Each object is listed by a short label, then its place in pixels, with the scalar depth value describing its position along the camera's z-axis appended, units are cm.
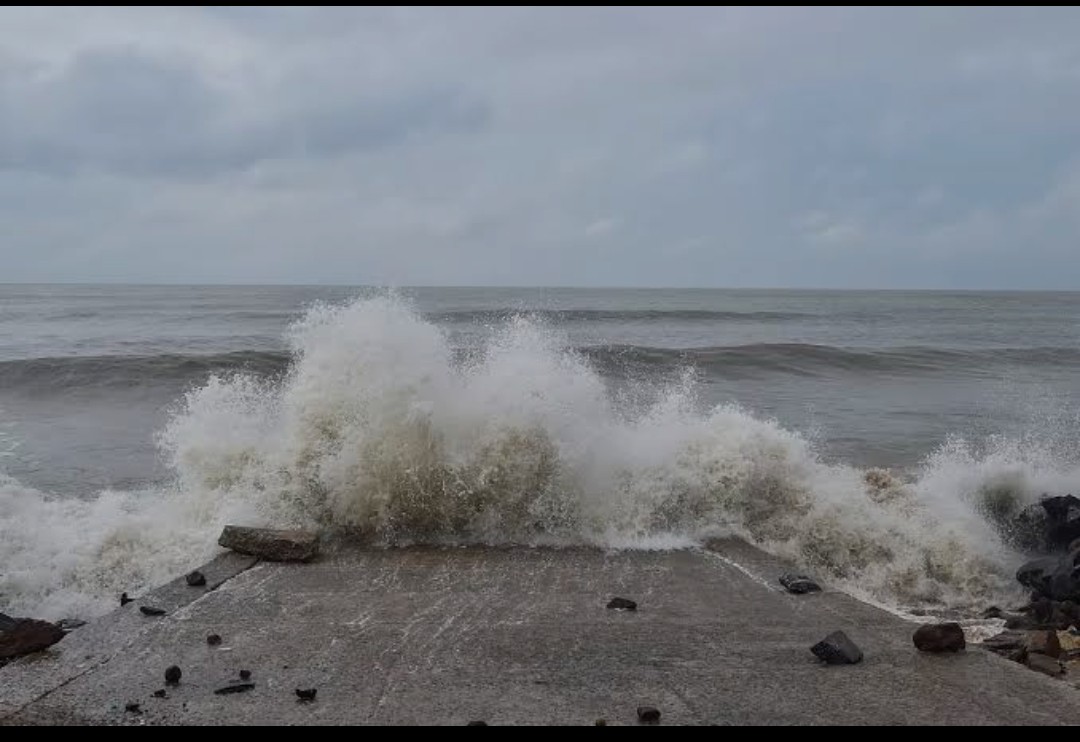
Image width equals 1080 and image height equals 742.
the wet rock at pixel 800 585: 530
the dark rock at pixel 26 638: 427
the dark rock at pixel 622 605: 487
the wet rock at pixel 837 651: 404
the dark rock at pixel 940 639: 421
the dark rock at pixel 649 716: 338
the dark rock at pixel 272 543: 591
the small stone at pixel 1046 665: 444
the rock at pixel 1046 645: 468
